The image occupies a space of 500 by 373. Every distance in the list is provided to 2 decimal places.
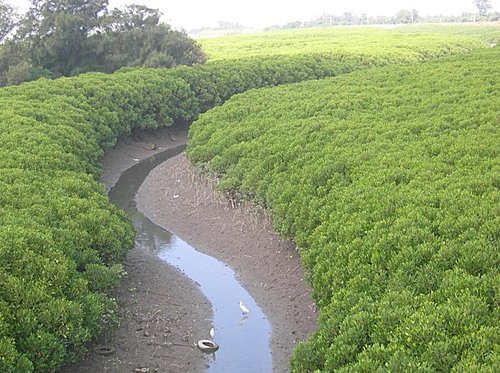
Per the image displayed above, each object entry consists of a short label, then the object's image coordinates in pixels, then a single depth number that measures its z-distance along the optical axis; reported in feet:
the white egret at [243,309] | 50.75
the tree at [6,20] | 149.59
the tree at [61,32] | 145.07
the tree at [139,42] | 153.38
